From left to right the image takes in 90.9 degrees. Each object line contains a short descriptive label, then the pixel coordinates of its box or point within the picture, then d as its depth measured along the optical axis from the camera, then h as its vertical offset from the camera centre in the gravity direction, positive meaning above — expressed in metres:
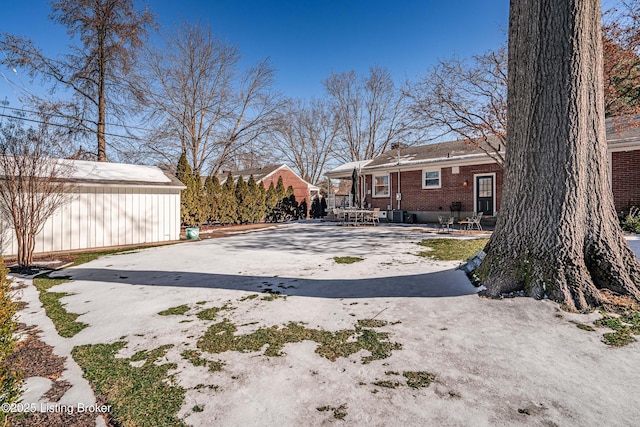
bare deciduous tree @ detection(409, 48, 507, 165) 11.20 +4.23
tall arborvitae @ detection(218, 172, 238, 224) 16.58 +0.40
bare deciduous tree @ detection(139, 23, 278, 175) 19.80 +7.50
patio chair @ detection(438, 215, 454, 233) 12.02 -0.57
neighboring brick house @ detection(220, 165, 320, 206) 30.81 +3.33
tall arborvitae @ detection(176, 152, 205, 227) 14.34 +0.68
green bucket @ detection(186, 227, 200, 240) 11.71 -0.80
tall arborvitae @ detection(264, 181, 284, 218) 19.42 +0.65
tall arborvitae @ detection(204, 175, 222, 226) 15.85 +0.77
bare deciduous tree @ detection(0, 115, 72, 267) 6.73 +0.75
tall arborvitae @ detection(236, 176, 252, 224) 17.67 +0.62
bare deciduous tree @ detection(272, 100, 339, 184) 33.38 +7.99
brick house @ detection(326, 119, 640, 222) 10.98 +1.57
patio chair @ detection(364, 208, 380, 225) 15.51 -0.31
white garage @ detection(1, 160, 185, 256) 9.22 +0.03
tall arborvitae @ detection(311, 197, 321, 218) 23.72 +0.20
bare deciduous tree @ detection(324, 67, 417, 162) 31.00 +10.35
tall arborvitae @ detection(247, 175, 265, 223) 18.31 +0.56
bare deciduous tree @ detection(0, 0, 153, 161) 15.65 +7.85
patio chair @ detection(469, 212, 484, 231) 11.99 -0.37
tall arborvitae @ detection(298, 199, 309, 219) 22.14 +0.09
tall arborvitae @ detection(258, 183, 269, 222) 18.91 +0.48
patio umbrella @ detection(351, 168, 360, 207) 15.91 +1.28
